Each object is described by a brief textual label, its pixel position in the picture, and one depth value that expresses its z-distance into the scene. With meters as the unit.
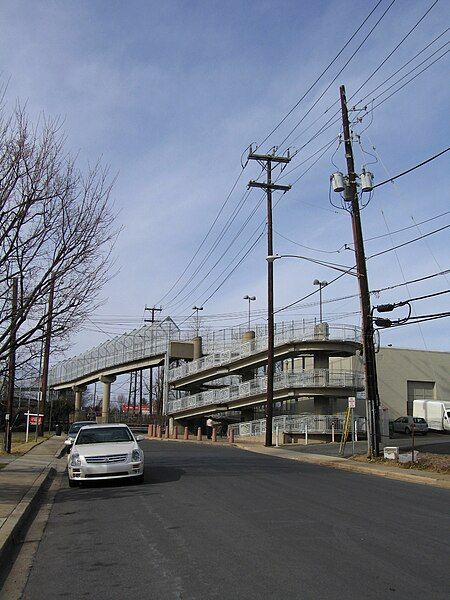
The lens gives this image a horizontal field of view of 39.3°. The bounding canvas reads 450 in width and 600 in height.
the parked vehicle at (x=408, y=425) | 44.31
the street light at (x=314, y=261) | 24.28
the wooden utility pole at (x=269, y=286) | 34.84
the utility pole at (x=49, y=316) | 15.59
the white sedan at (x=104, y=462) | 14.34
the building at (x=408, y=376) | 55.41
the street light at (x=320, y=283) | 48.03
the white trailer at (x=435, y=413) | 47.72
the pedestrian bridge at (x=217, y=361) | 40.75
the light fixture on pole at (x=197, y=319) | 63.08
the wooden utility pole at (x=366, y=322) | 23.95
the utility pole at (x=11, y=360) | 15.34
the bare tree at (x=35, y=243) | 14.45
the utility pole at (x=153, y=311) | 77.20
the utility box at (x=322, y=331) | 41.25
